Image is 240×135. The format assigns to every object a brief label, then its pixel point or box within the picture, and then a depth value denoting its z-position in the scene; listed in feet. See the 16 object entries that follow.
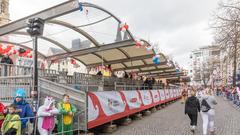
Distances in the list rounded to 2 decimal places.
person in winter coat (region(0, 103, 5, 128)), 14.01
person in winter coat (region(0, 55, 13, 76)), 24.07
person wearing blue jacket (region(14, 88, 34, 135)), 13.20
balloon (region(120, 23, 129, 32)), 31.15
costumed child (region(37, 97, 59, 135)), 14.53
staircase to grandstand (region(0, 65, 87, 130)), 17.62
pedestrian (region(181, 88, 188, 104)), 54.52
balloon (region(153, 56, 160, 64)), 41.00
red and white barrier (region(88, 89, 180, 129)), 18.34
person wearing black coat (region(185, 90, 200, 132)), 20.08
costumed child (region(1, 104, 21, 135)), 12.20
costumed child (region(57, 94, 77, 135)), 15.84
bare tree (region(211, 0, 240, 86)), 43.25
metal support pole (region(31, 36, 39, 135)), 17.34
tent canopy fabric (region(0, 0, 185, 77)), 26.69
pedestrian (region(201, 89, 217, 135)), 19.30
